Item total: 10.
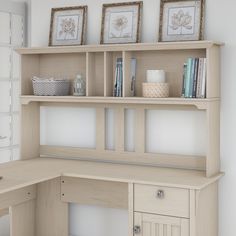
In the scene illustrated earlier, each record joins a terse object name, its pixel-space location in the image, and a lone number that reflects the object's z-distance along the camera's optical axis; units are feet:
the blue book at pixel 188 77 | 9.84
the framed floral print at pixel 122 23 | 10.91
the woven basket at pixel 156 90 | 10.13
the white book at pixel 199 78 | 9.73
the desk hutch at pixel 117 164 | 9.39
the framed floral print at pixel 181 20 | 10.27
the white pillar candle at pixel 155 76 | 10.25
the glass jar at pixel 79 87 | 11.17
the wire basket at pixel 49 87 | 11.21
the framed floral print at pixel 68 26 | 11.53
